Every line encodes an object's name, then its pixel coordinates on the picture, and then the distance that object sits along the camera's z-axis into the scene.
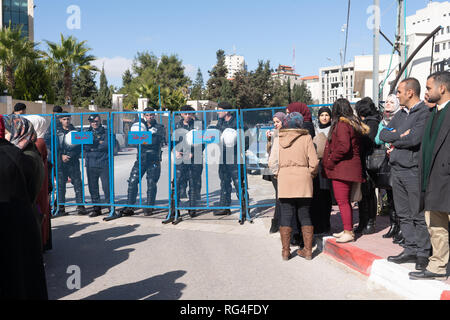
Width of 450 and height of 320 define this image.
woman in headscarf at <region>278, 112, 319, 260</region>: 5.51
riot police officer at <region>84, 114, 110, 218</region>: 8.51
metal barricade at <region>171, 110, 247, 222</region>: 8.02
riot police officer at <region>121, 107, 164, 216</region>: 8.24
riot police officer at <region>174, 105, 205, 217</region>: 8.09
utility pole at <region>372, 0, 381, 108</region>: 9.37
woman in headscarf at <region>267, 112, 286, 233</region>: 5.74
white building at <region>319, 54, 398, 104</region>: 25.90
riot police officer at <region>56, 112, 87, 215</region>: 8.70
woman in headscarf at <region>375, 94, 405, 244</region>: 5.79
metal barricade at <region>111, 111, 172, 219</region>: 8.24
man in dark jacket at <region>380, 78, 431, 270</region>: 4.65
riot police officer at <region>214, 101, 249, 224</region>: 7.99
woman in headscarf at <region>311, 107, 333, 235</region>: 6.21
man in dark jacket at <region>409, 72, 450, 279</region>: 3.99
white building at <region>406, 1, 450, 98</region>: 12.16
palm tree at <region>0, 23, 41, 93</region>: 29.87
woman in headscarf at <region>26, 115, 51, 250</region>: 5.58
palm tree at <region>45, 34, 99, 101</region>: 34.97
